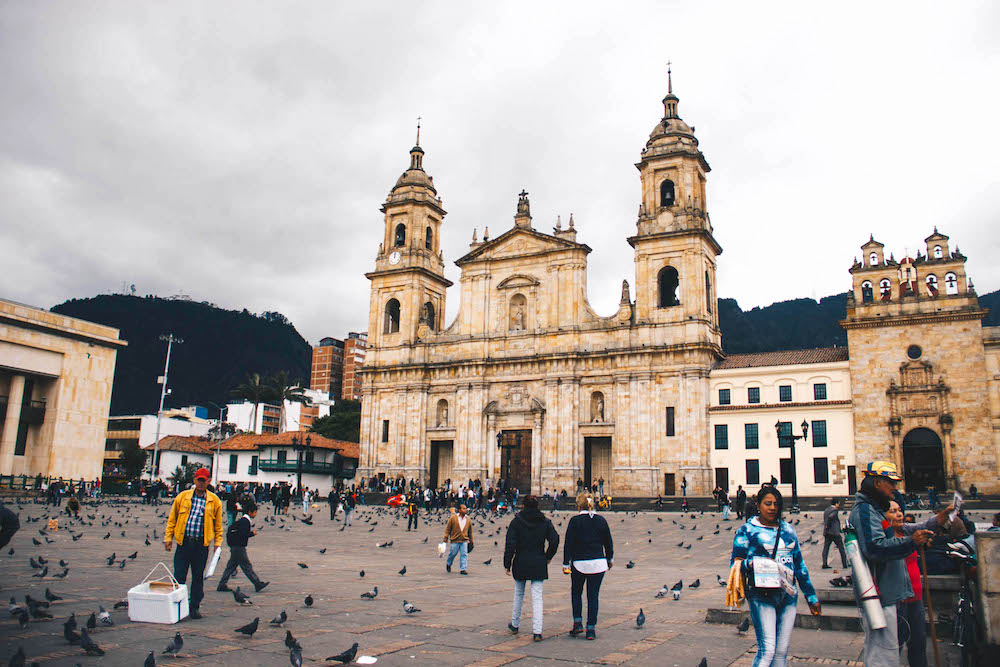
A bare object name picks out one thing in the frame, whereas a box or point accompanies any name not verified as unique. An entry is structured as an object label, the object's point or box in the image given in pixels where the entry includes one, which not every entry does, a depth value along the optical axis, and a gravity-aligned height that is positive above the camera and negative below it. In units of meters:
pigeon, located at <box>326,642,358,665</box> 6.76 -1.48
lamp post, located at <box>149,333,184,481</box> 58.80 +1.09
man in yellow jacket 9.46 -0.58
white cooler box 8.33 -1.34
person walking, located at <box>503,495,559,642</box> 8.48 -0.70
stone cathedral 44.88 +7.94
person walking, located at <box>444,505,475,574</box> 14.80 -0.94
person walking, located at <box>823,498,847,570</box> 14.14 -0.64
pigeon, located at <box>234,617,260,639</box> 7.74 -1.44
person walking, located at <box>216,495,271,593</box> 11.09 -0.96
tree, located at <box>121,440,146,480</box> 66.94 +1.38
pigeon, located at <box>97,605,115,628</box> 8.04 -1.44
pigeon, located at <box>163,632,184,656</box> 6.88 -1.46
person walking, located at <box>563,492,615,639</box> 8.33 -0.72
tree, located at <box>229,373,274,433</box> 75.44 +8.58
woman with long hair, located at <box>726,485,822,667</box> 5.88 -0.62
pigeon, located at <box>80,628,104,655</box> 6.73 -1.44
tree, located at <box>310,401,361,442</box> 84.75 +6.29
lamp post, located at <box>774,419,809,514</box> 29.91 -0.19
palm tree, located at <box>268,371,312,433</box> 75.56 +8.89
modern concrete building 42.25 +4.80
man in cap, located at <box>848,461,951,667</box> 5.50 -0.35
